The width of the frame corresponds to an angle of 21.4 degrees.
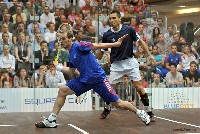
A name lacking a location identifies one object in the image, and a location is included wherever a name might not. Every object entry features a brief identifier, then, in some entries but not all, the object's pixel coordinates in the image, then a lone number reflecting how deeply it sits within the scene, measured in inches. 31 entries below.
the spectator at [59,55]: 496.1
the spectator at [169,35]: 530.3
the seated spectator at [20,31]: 502.3
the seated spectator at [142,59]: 508.7
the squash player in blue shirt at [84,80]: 333.7
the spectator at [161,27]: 530.9
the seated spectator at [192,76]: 532.7
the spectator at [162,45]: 526.0
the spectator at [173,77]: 528.4
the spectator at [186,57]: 532.7
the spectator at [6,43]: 495.8
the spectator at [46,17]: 513.0
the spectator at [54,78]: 503.2
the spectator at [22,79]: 497.0
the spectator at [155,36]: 524.4
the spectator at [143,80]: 520.5
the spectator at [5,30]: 499.5
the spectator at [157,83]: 525.7
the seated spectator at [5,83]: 495.8
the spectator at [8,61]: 495.2
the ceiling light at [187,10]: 556.2
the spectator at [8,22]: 503.3
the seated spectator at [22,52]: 499.0
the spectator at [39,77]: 502.3
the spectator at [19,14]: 506.9
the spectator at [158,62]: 522.6
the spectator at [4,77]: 493.4
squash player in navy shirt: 388.8
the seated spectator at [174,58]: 527.8
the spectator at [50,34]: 506.5
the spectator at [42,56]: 502.6
